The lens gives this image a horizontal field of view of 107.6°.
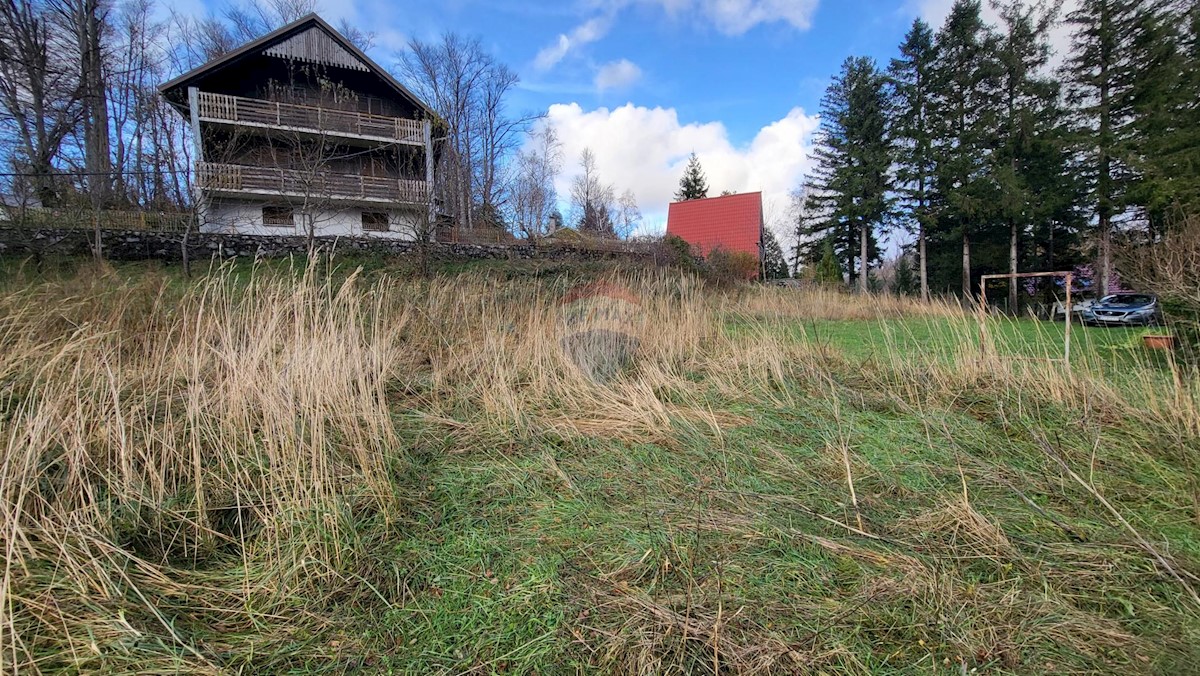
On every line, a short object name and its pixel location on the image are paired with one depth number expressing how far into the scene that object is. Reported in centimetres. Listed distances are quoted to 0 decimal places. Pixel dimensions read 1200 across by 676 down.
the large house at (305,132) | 1352
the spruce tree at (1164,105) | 1343
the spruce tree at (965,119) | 1820
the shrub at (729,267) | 1566
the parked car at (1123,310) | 1169
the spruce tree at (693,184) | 3528
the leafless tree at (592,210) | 3391
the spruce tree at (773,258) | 3234
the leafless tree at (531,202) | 2598
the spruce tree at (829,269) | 2236
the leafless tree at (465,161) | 2248
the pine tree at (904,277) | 2655
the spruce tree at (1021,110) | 1734
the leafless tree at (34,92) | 1281
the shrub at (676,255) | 1494
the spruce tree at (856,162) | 2277
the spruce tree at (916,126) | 2017
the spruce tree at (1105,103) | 1555
